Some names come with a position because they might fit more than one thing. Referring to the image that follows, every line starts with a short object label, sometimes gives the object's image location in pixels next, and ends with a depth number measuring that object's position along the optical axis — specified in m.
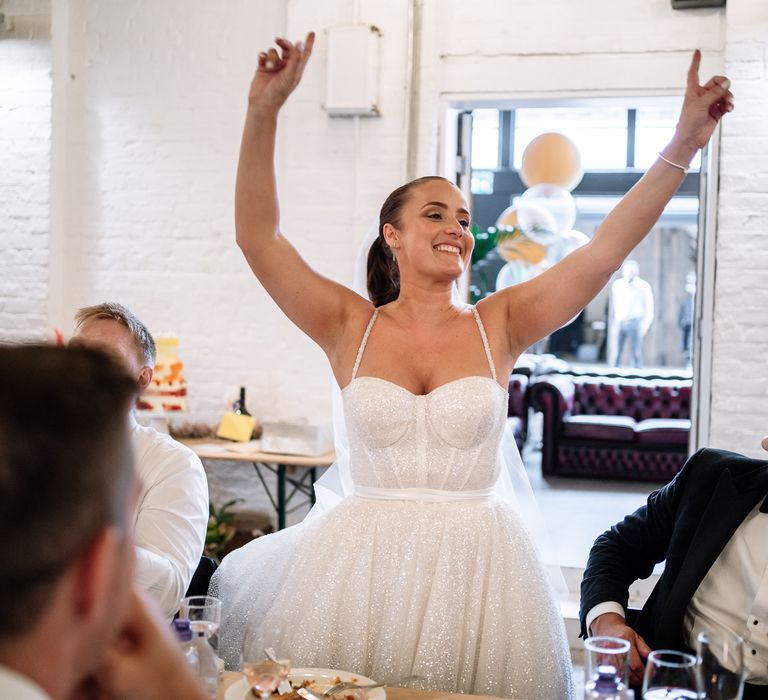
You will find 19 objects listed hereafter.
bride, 2.07
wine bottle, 4.98
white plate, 1.47
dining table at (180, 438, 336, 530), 4.42
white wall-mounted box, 4.81
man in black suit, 2.05
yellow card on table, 4.84
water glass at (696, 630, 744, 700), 1.25
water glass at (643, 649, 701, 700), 1.25
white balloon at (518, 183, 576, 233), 6.88
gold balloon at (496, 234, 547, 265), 7.33
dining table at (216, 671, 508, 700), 1.50
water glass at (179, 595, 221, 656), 1.42
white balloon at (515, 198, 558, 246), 7.21
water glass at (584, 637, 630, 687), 1.27
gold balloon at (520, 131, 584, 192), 6.45
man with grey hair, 2.12
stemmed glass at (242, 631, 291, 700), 1.44
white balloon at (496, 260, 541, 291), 7.70
